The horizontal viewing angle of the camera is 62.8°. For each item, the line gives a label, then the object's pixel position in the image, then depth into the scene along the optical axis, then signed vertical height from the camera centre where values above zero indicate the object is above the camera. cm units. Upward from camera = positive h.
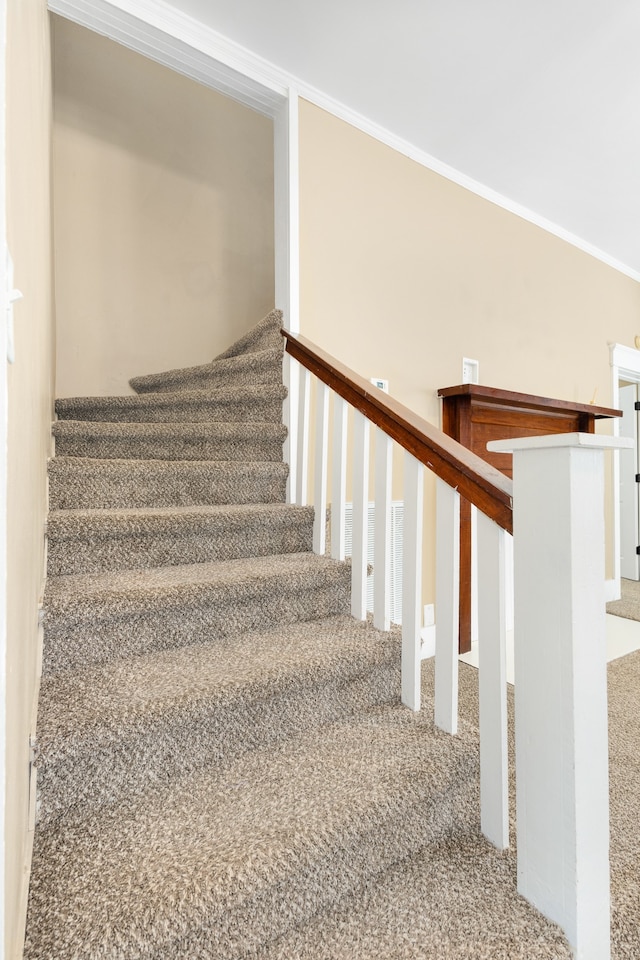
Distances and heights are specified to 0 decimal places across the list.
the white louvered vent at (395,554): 273 -39
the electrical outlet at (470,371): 311 +66
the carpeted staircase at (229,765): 89 -63
